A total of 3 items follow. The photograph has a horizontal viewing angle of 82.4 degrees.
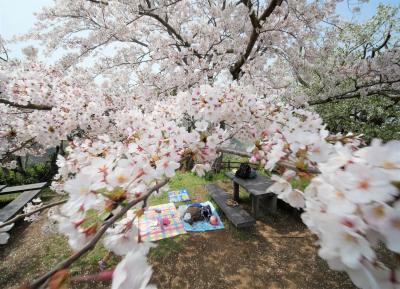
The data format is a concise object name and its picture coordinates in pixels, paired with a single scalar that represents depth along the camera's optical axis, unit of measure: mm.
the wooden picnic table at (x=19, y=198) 5504
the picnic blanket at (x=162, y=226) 5323
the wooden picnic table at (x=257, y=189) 5703
